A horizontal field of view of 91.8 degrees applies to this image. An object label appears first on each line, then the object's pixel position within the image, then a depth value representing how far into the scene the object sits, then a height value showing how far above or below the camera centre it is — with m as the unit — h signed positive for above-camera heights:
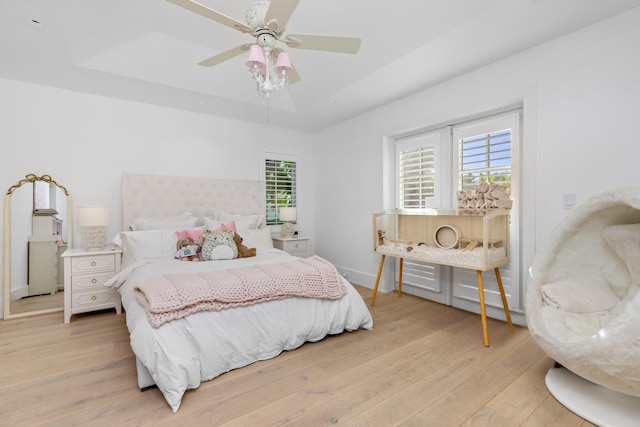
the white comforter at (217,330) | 1.82 -0.84
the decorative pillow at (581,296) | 1.96 -0.54
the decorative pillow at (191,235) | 3.31 -0.25
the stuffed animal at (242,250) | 3.29 -0.41
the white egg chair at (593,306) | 1.49 -0.56
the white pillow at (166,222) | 3.58 -0.13
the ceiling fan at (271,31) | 1.66 +1.08
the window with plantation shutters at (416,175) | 3.66 +0.45
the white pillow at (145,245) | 3.14 -0.34
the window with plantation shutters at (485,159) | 3.00 +0.54
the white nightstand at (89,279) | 3.06 -0.69
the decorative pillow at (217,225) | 3.64 -0.16
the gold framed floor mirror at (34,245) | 3.17 -0.35
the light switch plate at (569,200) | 2.45 +0.09
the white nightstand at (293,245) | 4.48 -0.49
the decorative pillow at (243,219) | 4.00 -0.10
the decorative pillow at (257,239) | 3.67 -0.33
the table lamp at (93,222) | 3.20 -0.11
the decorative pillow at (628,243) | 1.89 -0.20
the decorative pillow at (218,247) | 3.11 -0.36
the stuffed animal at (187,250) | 3.08 -0.39
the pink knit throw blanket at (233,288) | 1.98 -0.55
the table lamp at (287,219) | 4.63 -0.11
